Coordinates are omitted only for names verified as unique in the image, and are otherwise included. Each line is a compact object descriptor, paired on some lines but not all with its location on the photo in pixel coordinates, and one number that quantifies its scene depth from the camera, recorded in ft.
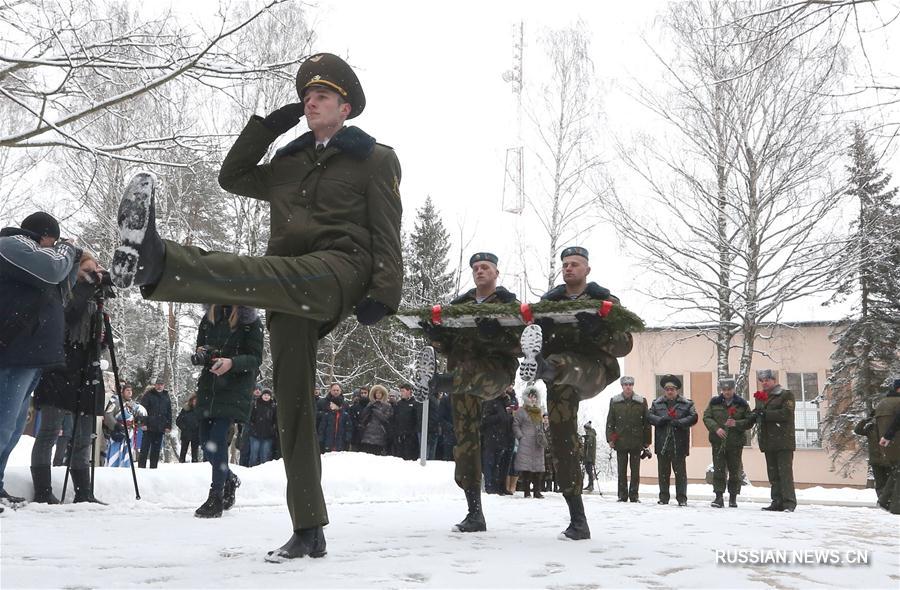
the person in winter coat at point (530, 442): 49.75
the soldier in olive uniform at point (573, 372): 17.44
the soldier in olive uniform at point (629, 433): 46.98
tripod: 23.06
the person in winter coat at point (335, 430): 61.62
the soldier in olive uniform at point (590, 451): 73.41
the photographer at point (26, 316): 19.25
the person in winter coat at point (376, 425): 59.41
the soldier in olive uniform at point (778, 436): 40.75
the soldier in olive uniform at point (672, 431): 45.65
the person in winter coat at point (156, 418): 54.85
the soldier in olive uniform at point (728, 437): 44.42
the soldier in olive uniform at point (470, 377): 18.80
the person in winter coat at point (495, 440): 46.85
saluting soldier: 11.75
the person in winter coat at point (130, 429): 53.91
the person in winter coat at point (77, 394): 22.50
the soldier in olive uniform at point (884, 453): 41.98
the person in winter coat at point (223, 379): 21.35
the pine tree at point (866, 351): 98.94
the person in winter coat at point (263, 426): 54.60
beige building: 113.19
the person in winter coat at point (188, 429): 54.21
